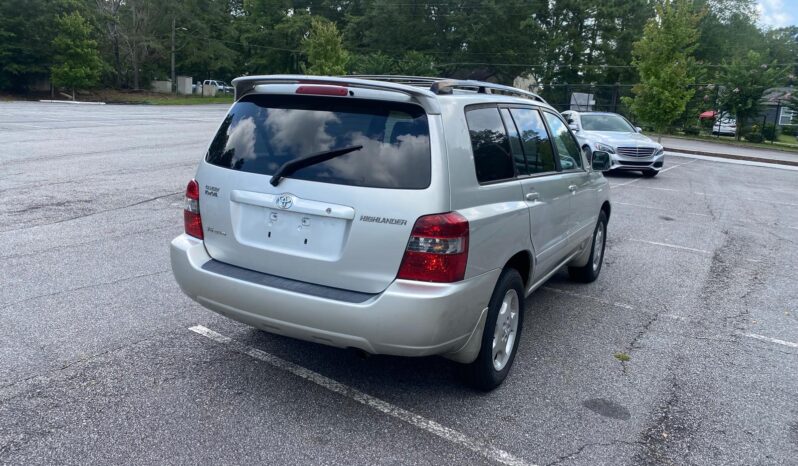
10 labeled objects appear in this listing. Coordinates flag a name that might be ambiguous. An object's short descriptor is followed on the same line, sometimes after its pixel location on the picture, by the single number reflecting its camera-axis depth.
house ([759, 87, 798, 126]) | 36.62
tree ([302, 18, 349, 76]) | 42.05
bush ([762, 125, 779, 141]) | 37.69
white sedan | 16.20
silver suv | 3.37
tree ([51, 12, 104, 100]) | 51.41
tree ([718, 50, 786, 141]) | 35.53
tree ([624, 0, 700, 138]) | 26.16
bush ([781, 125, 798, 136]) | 42.47
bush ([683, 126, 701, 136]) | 41.34
